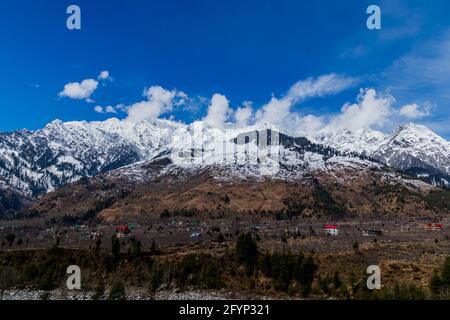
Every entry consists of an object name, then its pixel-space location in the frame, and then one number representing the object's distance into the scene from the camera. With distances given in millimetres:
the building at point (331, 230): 162875
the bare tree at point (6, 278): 84725
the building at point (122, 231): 175462
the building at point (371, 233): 160675
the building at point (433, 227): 174875
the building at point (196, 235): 157750
